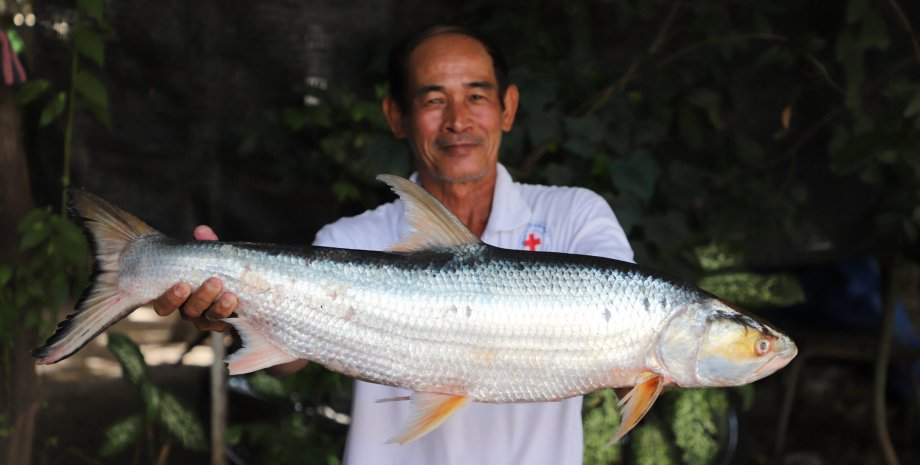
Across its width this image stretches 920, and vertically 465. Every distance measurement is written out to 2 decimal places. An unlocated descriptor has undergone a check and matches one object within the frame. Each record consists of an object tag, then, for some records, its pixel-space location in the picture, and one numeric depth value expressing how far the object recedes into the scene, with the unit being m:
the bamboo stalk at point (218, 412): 3.98
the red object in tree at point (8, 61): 3.31
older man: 2.69
